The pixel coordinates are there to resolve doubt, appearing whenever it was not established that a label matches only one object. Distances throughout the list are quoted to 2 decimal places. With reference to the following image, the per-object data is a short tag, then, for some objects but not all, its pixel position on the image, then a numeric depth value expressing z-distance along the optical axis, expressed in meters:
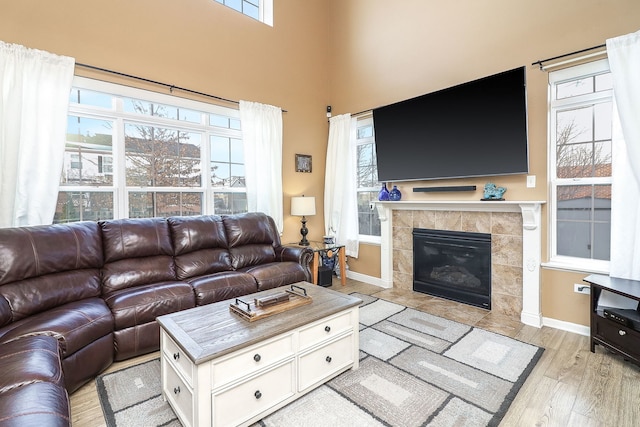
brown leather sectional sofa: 1.39
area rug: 1.72
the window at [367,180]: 4.47
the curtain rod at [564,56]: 2.54
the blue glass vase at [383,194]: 4.11
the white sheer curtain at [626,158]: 2.34
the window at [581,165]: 2.67
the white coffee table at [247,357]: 1.50
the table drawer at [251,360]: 1.52
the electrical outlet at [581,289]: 2.70
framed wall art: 4.59
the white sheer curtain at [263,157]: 3.94
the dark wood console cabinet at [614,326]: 2.11
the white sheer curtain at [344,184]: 4.52
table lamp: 4.25
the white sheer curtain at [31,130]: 2.51
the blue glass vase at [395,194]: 4.03
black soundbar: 3.38
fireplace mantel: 2.91
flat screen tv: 2.94
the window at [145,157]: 2.98
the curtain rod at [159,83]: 2.91
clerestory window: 4.18
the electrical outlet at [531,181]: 2.98
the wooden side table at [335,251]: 4.14
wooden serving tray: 1.84
